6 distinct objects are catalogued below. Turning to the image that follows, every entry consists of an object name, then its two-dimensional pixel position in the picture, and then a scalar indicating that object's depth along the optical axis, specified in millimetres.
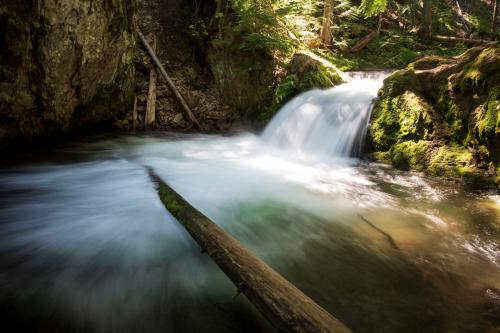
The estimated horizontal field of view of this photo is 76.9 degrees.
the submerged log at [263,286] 1661
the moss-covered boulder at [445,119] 5344
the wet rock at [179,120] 9620
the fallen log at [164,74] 9355
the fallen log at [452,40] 14086
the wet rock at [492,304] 2422
